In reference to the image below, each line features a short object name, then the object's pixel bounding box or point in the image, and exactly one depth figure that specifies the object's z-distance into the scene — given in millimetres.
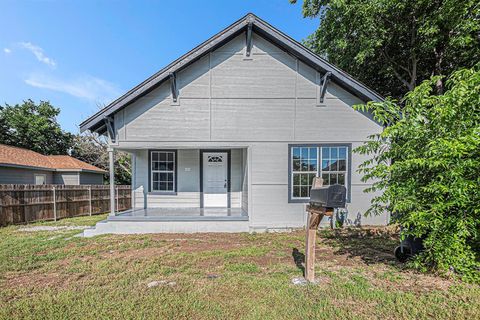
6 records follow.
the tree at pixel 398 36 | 8117
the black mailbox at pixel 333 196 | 3086
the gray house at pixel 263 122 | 7191
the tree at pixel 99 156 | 22703
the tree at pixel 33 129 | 26234
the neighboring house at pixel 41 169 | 13327
